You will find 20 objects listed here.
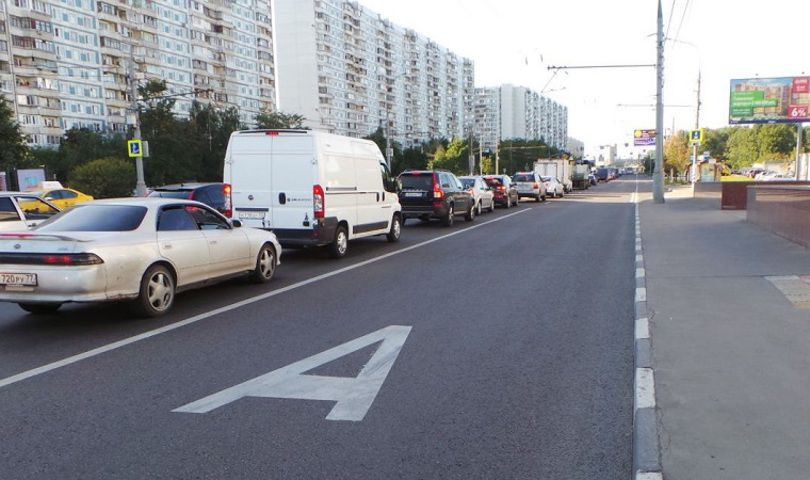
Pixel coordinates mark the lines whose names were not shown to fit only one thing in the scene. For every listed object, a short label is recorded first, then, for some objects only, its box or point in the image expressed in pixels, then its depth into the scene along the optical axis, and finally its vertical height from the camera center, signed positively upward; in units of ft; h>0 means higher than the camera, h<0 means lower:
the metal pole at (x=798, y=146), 112.78 +2.00
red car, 97.76 -4.00
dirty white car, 21.31 -3.05
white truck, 160.66 -1.62
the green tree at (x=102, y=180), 143.64 -1.72
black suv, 63.16 -3.11
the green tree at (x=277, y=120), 247.50 +19.43
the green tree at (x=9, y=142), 127.03 +6.46
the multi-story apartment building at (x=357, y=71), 377.09 +63.43
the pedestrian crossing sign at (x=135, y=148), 98.07 +3.56
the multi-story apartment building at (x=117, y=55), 241.96 +52.78
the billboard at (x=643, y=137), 247.70 +9.02
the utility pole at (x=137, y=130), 98.73 +6.80
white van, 37.73 -0.96
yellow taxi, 85.20 -3.28
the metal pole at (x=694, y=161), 121.76 -0.35
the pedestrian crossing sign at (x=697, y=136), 109.50 +4.06
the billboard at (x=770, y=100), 125.18 +11.49
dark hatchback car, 52.11 -1.85
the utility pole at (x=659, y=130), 92.17 +4.50
